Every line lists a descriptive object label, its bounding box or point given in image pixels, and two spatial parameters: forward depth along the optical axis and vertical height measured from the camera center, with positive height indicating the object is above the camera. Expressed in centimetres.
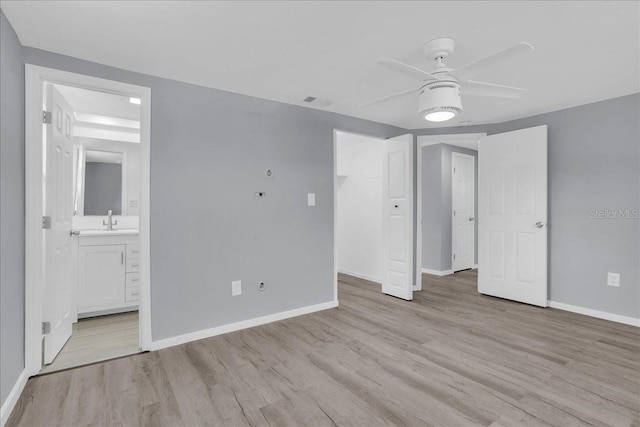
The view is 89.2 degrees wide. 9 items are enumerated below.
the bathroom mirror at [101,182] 396 +39
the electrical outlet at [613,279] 335 -69
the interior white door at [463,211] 591 +5
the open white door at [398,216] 409 -4
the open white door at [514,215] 381 -2
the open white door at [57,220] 236 -5
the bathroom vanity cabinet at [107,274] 343 -65
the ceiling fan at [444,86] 208 +88
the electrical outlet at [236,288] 311 -71
